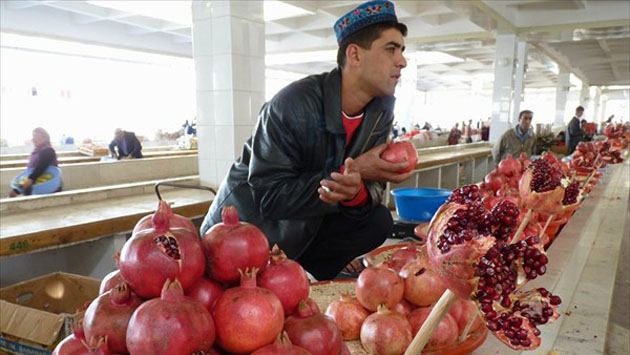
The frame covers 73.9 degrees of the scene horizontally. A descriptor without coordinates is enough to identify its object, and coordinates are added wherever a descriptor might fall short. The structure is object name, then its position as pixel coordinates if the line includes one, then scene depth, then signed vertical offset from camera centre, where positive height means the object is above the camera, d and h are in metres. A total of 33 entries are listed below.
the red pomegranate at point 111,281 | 0.79 -0.32
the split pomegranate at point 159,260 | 0.69 -0.24
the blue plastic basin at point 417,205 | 2.66 -0.57
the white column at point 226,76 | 3.71 +0.36
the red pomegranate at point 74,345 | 0.68 -0.38
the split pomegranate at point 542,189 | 1.25 -0.22
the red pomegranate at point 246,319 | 0.68 -0.33
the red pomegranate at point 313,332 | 0.74 -0.39
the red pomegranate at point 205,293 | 0.74 -0.32
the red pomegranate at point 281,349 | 0.67 -0.37
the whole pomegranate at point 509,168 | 2.36 -0.28
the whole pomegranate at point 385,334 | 1.07 -0.56
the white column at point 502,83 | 10.31 +0.86
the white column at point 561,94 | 19.20 +1.11
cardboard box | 1.72 -0.91
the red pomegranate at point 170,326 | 0.62 -0.32
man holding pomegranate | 1.74 -0.11
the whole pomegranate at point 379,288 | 1.19 -0.49
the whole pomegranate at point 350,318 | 1.18 -0.57
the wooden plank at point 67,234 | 2.22 -0.70
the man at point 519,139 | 6.46 -0.34
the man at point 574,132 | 10.12 -0.34
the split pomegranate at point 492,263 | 0.63 -0.22
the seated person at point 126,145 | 7.80 -0.58
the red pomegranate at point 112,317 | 0.67 -0.33
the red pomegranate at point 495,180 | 2.33 -0.35
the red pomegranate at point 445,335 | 1.08 -0.56
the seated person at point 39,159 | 4.83 -0.53
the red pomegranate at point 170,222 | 0.82 -0.22
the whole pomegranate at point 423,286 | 1.23 -0.49
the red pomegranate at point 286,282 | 0.79 -0.32
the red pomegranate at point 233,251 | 0.77 -0.25
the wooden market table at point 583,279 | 1.17 -0.63
